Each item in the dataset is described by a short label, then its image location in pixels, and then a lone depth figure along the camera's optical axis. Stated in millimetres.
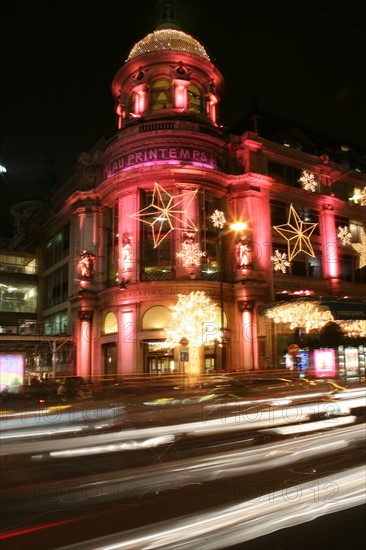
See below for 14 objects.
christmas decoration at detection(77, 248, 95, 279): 35781
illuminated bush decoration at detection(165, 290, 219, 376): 29297
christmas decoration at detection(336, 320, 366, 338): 31984
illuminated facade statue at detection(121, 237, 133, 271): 32500
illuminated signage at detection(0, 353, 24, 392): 28625
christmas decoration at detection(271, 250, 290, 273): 35188
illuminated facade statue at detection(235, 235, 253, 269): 33156
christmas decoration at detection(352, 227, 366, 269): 27545
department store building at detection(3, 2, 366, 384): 31562
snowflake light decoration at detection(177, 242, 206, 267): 31266
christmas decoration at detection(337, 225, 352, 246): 39156
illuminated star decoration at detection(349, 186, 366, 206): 42162
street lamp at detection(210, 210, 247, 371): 31512
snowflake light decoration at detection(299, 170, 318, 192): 38572
